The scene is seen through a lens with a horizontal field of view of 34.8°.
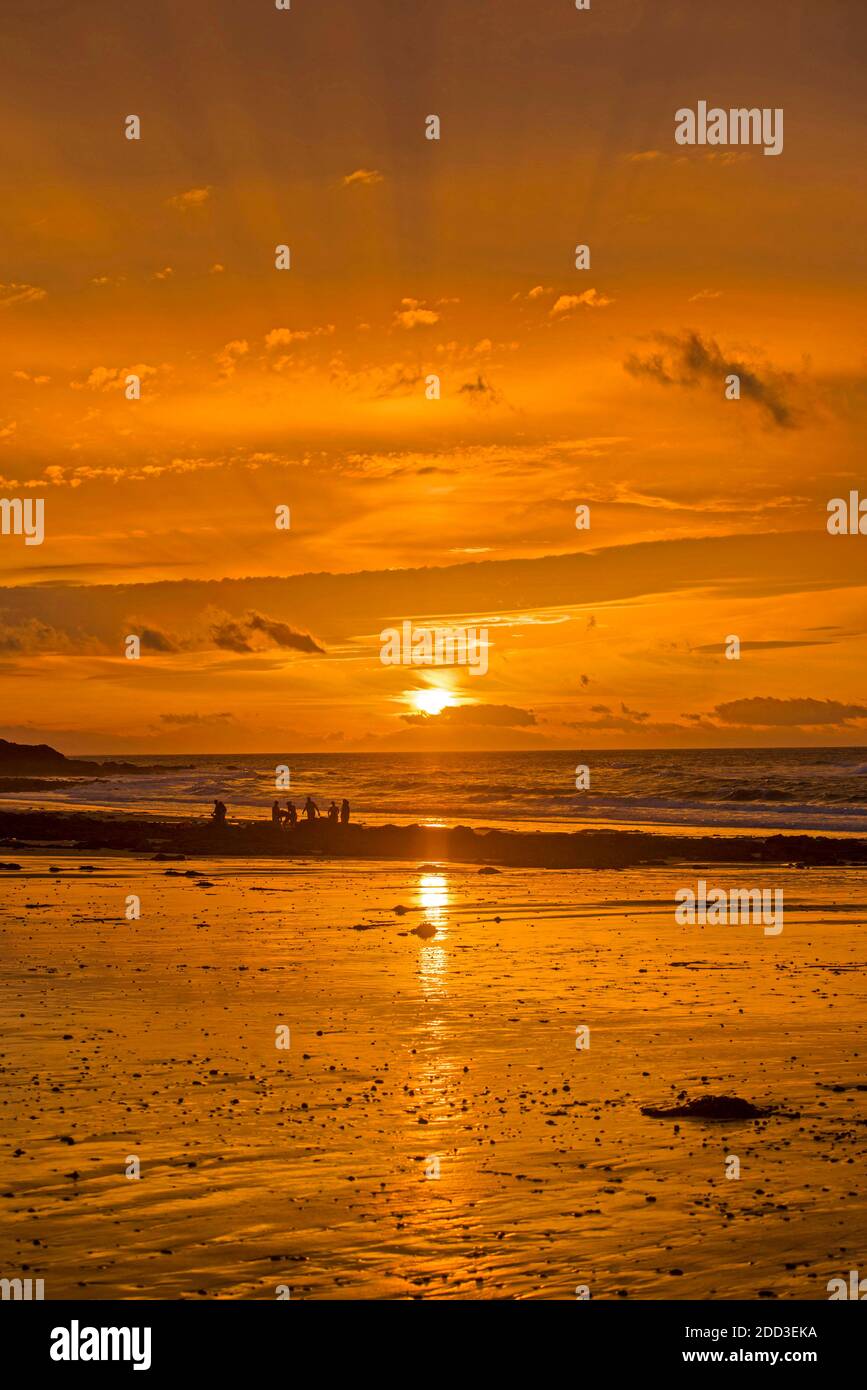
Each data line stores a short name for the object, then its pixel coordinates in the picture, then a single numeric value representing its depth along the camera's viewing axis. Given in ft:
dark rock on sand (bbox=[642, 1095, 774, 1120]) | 50.88
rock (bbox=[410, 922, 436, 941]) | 101.91
